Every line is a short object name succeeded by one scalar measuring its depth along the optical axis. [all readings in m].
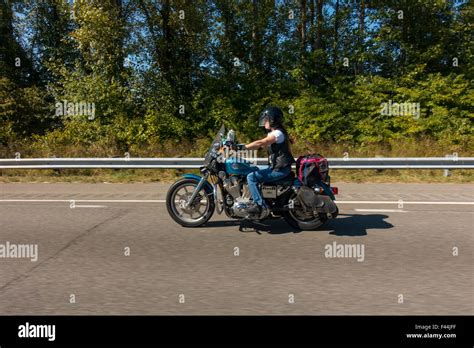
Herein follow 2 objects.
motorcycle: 7.00
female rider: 6.99
